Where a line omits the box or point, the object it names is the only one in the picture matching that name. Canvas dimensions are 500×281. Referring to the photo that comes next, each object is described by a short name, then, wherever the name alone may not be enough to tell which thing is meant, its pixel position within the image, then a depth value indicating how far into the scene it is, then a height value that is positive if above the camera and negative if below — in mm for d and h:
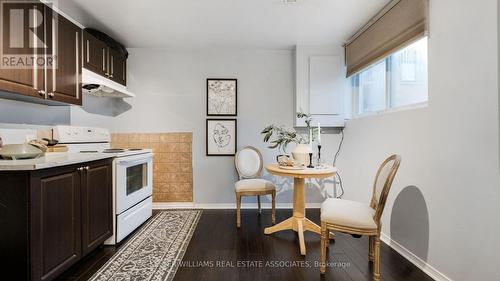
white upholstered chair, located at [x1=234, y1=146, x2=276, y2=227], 2811 -498
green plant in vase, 2562 -99
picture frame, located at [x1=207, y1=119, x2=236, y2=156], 3520 +72
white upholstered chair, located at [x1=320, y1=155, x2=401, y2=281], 1725 -581
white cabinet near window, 3398 +781
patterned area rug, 1842 -1038
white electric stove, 2312 -393
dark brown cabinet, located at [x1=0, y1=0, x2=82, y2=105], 1633 +645
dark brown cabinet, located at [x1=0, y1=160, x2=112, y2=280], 1425 -540
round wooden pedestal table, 2232 -674
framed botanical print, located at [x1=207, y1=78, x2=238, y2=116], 3523 +640
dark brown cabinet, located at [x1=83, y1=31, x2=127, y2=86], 2441 +947
